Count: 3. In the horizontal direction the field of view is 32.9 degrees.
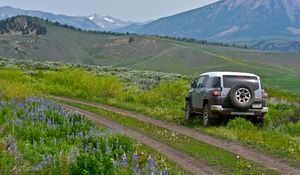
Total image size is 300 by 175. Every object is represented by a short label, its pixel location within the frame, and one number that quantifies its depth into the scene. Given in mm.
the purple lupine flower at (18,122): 12331
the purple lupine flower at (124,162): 8074
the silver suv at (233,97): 17953
